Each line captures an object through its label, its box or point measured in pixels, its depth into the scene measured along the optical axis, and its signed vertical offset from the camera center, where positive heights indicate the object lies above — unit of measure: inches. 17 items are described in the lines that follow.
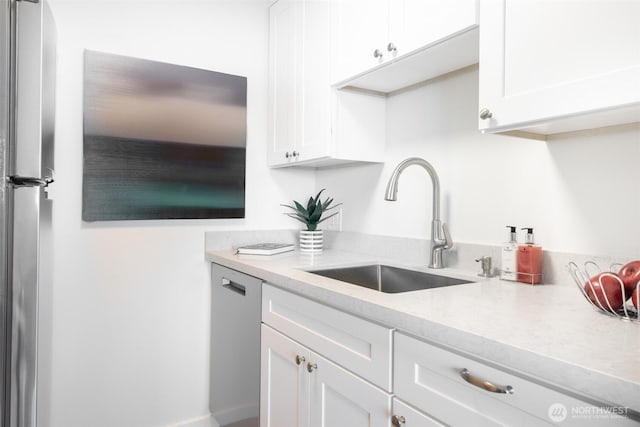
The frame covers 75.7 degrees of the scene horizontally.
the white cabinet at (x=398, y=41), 52.4 +24.2
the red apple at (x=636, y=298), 34.7 -7.3
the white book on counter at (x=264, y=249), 77.8 -7.8
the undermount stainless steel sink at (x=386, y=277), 65.1 -11.5
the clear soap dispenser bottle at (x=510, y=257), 54.2 -6.0
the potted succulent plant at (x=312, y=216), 88.1 -1.6
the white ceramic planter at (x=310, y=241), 87.8 -6.8
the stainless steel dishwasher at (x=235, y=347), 67.7 -25.4
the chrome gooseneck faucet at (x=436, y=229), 64.4 -3.0
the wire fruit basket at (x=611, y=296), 36.6 -7.5
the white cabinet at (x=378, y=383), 29.0 -15.9
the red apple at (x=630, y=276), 36.2 -5.6
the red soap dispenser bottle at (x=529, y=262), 52.4 -6.4
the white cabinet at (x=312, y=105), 76.0 +20.4
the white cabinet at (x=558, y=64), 35.0 +14.1
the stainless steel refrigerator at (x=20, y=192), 38.2 +1.3
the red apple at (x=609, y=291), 37.1 -7.1
